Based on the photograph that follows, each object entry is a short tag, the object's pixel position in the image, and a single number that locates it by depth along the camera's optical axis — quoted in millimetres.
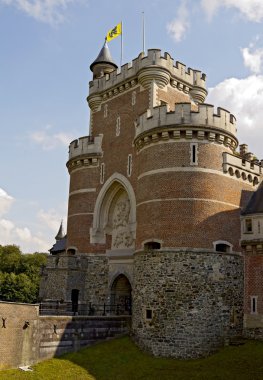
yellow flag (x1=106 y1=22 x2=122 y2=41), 33531
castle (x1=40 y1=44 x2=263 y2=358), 21359
